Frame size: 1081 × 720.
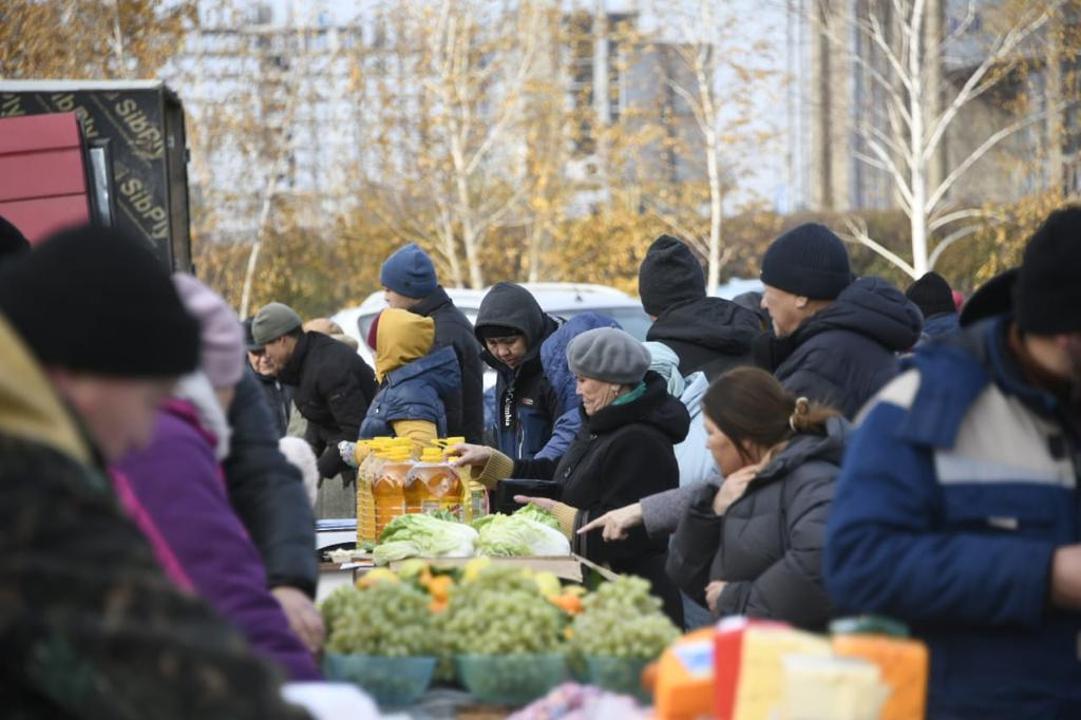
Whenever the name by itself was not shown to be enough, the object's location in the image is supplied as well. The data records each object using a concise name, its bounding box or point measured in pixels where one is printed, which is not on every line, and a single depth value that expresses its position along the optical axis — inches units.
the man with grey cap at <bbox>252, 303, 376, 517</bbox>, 797.5
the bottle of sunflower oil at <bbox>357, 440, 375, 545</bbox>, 527.4
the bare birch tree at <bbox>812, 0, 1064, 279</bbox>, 2118.0
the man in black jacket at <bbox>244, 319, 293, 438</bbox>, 887.8
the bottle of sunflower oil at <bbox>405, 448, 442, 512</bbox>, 535.7
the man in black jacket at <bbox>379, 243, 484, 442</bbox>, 693.0
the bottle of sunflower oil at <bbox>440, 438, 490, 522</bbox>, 545.7
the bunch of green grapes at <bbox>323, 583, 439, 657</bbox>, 308.4
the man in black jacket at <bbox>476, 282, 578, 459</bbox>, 645.8
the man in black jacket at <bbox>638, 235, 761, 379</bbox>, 636.9
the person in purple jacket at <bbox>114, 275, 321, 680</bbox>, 257.8
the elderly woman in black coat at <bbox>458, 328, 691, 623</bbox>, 507.7
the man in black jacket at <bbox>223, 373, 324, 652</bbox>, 311.4
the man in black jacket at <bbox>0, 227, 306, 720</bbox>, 167.6
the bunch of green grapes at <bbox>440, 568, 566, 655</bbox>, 306.1
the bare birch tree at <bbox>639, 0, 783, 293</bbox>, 2462.7
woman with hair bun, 379.3
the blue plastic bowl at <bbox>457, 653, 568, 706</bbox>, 302.5
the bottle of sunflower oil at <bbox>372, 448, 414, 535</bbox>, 528.0
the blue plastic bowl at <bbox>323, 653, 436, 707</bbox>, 304.9
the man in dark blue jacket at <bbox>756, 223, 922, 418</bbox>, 474.0
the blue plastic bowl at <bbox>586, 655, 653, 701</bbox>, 292.2
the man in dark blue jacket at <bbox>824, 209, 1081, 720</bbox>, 270.9
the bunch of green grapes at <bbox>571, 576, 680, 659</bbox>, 295.4
